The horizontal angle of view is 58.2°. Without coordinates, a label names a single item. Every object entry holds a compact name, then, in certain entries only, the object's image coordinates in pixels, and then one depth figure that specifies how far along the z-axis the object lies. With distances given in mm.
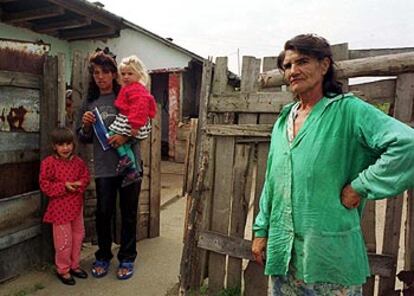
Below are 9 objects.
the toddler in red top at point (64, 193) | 3213
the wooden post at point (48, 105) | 3475
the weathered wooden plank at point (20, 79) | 3102
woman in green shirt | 1475
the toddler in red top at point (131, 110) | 3092
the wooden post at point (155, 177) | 4309
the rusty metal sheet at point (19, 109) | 3162
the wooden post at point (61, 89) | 3504
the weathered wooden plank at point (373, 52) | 2461
